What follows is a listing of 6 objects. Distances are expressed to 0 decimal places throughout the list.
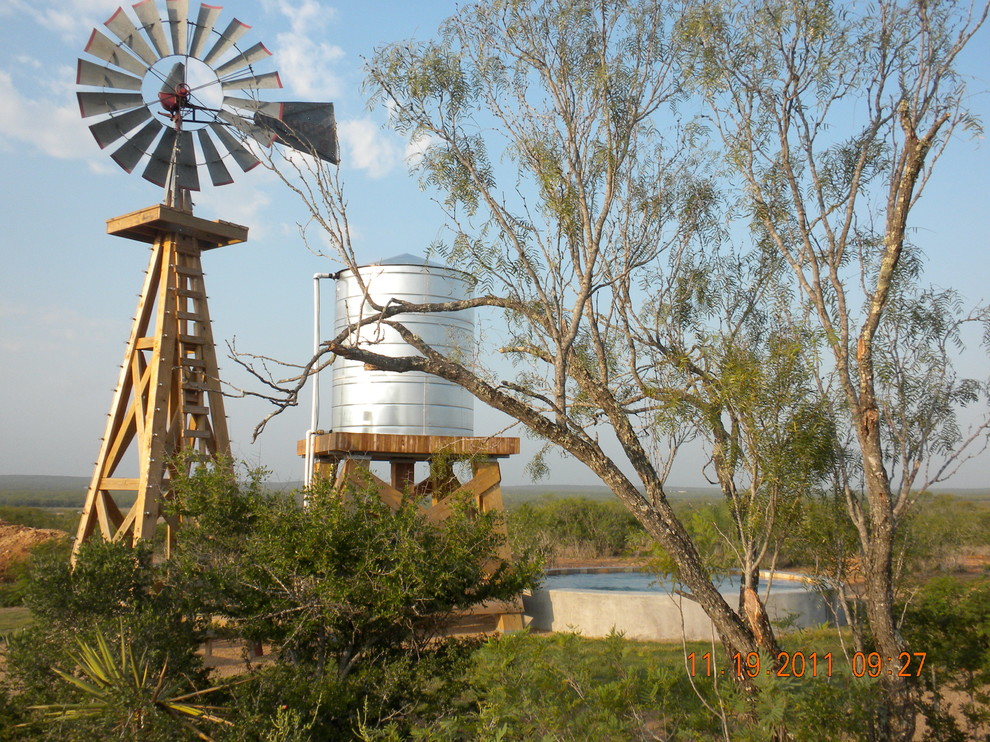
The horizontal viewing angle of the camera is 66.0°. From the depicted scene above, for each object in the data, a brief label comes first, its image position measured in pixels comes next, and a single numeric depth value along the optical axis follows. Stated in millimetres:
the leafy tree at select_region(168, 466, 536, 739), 4672
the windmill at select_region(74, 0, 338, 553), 8281
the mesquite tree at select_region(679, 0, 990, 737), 5090
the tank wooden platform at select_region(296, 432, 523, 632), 8570
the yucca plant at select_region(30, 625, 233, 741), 3643
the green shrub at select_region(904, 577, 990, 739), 5180
